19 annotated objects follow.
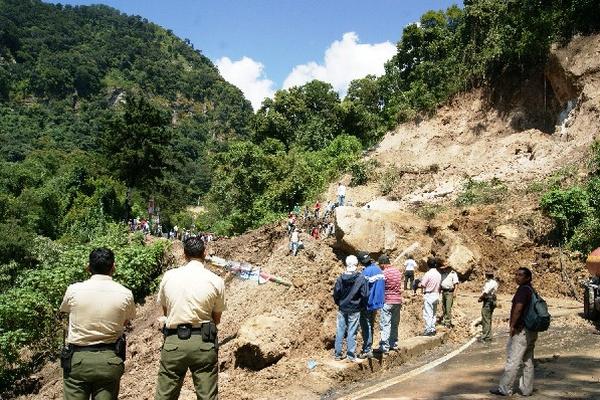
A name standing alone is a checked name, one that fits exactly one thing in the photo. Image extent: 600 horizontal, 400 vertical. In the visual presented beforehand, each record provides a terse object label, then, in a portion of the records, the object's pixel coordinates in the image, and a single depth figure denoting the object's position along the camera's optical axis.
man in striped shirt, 8.05
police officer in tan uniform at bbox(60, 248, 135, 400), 3.68
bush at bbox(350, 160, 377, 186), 26.56
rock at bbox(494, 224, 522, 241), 15.42
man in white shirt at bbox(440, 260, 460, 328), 10.41
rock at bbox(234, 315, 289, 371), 8.88
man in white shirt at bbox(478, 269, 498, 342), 9.53
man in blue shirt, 7.43
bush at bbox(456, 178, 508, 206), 17.84
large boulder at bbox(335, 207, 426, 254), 15.68
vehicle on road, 10.09
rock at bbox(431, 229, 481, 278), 14.73
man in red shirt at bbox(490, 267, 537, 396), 5.70
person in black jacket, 7.19
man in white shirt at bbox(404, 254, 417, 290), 13.76
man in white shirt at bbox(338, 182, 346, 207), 20.47
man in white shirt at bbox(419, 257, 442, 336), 9.32
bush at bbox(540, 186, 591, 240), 14.87
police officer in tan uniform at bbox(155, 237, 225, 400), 3.87
